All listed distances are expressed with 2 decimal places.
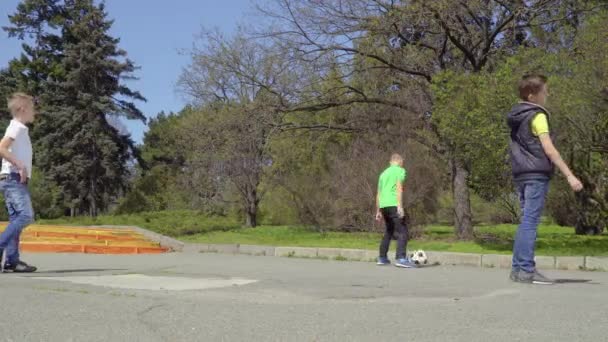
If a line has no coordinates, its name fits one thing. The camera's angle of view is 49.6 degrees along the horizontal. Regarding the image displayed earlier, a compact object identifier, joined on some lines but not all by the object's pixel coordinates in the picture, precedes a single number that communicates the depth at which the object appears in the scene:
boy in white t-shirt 7.73
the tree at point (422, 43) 15.92
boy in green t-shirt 10.26
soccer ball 10.36
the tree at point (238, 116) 18.52
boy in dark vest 7.02
